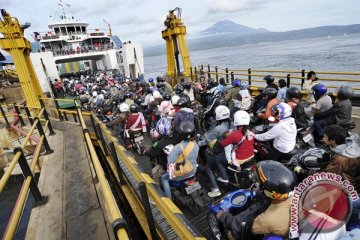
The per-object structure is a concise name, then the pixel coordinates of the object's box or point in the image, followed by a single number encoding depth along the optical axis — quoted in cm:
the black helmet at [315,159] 302
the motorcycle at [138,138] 625
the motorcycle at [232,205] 283
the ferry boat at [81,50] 1712
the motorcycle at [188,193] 348
